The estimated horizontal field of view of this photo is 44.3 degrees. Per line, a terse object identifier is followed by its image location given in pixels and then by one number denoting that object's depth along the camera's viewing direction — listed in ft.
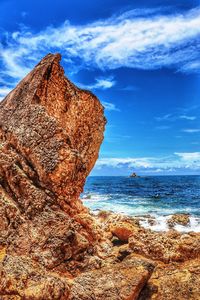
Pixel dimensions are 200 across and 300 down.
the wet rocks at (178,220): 57.93
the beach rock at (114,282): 12.54
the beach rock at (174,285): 13.42
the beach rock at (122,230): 19.70
